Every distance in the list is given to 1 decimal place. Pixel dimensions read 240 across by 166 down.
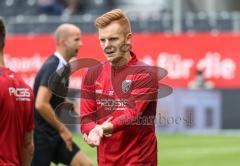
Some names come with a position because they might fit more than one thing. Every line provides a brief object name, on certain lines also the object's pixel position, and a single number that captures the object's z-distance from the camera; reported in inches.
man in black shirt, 779.4
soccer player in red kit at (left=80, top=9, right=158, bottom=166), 527.2
